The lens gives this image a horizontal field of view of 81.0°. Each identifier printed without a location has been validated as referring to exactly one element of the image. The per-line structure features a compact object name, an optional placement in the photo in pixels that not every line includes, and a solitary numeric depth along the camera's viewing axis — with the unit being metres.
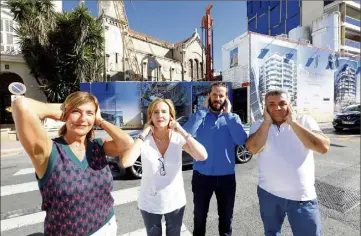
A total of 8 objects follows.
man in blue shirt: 2.30
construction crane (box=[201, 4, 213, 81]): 20.78
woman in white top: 1.88
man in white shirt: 1.83
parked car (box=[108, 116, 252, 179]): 5.13
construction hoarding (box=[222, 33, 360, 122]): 16.39
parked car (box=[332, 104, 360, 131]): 11.95
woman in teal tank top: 1.28
